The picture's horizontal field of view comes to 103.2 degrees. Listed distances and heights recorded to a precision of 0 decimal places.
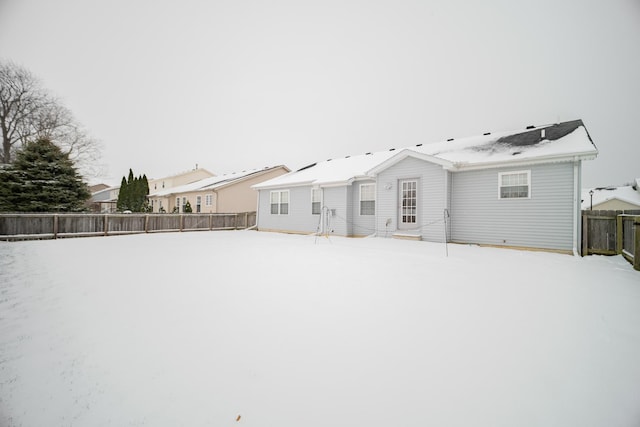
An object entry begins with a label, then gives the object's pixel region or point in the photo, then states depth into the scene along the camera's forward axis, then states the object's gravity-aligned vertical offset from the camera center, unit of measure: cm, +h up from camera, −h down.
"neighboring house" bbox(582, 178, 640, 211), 2618 +211
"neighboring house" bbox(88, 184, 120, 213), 4473 +374
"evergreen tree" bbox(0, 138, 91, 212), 1461 +184
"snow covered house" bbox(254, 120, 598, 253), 853 +101
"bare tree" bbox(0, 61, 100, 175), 1012 +534
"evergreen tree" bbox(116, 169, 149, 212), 2641 +210
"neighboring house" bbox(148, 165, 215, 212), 3168 +465
